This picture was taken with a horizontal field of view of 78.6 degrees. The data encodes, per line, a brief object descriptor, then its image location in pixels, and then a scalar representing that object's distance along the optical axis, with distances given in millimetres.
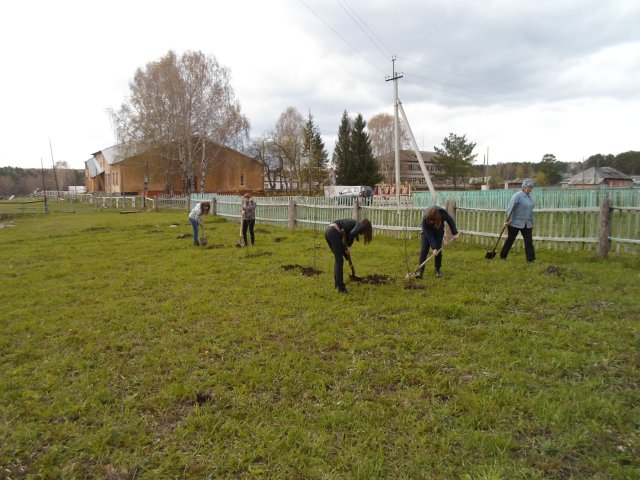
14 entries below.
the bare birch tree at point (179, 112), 31938
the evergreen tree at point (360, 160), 47562
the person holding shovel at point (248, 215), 11109
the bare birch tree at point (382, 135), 61000
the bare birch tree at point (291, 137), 53094
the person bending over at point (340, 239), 6109
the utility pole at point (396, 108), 18344
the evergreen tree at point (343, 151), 48688
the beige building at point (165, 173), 36188
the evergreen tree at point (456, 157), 54281
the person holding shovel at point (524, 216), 7738
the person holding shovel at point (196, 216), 10844
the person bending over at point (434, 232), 6750
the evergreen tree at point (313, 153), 51125
